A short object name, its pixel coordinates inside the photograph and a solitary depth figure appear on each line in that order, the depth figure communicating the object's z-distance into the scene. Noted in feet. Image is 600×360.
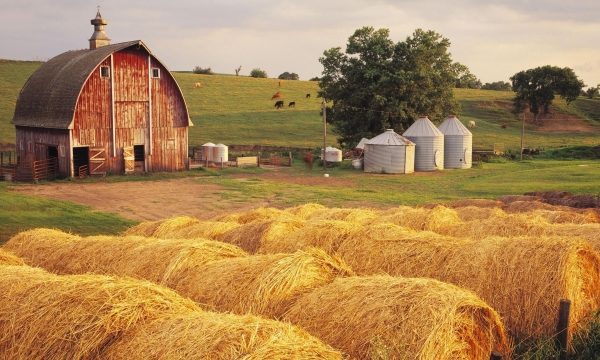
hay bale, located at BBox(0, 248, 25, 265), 31.56
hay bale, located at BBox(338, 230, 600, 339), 32.07
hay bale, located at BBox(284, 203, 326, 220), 57.86
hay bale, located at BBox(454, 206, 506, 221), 58.18
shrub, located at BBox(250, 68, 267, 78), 466.70
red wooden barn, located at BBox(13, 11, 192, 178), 133.69
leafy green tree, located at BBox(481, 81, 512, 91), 613.35
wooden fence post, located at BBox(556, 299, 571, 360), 30.22
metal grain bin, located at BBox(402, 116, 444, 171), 174.91
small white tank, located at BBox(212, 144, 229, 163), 173.47
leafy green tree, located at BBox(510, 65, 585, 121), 345.31
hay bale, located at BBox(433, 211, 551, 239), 45.16
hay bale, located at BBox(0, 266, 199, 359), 20.36
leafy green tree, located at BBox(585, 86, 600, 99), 410.56
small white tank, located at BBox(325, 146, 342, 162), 177.47
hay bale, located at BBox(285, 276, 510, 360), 22.59
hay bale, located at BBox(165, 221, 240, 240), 46.24
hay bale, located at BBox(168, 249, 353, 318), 27.37
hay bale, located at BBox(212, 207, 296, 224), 54.65
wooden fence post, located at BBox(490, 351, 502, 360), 24.93
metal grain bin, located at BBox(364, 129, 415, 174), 163.12
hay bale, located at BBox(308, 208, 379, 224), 52.19
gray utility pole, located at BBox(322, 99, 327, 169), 163.31
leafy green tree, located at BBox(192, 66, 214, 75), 448.24
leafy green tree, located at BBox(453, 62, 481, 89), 206.18
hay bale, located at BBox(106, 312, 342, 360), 17.26
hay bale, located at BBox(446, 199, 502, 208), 73.34
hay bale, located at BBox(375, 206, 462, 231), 50.52
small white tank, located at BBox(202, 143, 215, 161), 174.54
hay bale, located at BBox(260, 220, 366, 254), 39.99
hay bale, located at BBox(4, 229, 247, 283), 32.40
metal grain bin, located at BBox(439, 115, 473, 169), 182.91
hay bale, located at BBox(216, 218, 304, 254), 41.91
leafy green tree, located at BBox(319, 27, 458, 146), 190.80
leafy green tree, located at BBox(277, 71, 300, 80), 537.65
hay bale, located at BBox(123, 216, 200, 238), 49.72
